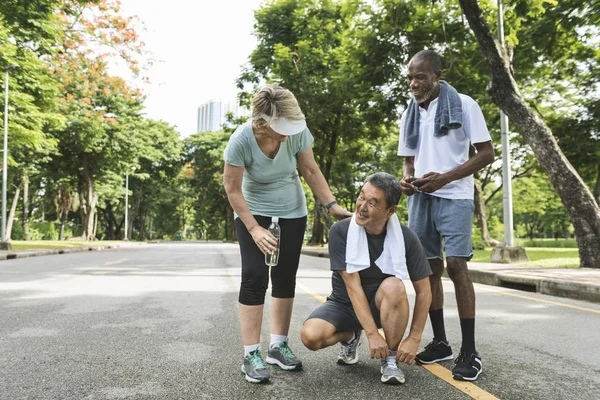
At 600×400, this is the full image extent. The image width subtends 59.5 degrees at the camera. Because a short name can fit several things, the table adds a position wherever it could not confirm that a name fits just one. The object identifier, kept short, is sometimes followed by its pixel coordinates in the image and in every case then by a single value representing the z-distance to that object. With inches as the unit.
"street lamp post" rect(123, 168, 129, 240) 1541.2
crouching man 124.0
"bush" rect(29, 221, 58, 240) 1908.2
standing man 136.7
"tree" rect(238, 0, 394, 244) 843.4
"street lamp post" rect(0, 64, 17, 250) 726.5
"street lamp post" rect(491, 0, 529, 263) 493.7
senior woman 126.5
